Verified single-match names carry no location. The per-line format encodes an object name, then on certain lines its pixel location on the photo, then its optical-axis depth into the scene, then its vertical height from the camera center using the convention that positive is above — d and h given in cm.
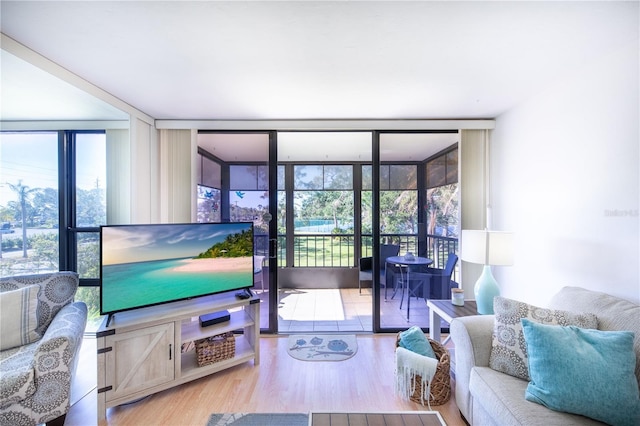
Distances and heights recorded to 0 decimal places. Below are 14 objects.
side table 214 -87
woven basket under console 219 -119
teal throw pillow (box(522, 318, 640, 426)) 119 -80
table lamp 208 -37
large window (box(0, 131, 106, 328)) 270 +14
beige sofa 124 -97
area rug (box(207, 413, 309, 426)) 172 -142
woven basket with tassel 189 -130
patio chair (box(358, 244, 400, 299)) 355 -87
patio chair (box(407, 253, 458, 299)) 315 -92
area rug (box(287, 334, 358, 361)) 255 -144
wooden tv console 178 -102
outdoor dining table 327 -66
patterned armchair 145 -87
